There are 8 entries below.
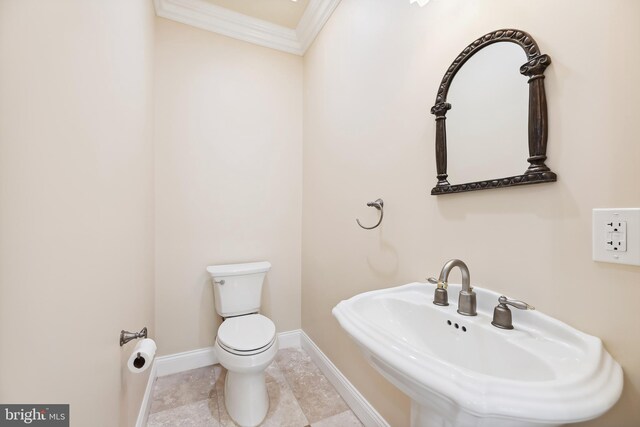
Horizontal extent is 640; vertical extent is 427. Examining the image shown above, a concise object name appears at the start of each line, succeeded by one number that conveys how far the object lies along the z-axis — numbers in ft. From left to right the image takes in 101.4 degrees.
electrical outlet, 1.88
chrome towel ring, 4.39
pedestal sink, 1.51
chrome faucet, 2.74
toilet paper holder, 3.34
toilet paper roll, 3.30
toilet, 4.55
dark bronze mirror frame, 2.39
